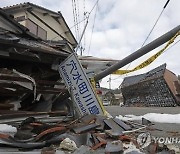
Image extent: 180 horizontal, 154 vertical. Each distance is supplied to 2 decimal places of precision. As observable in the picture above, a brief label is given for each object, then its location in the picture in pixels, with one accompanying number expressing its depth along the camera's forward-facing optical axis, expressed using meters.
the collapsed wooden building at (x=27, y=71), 2.84
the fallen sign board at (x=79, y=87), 3.19
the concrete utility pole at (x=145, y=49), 2.86
